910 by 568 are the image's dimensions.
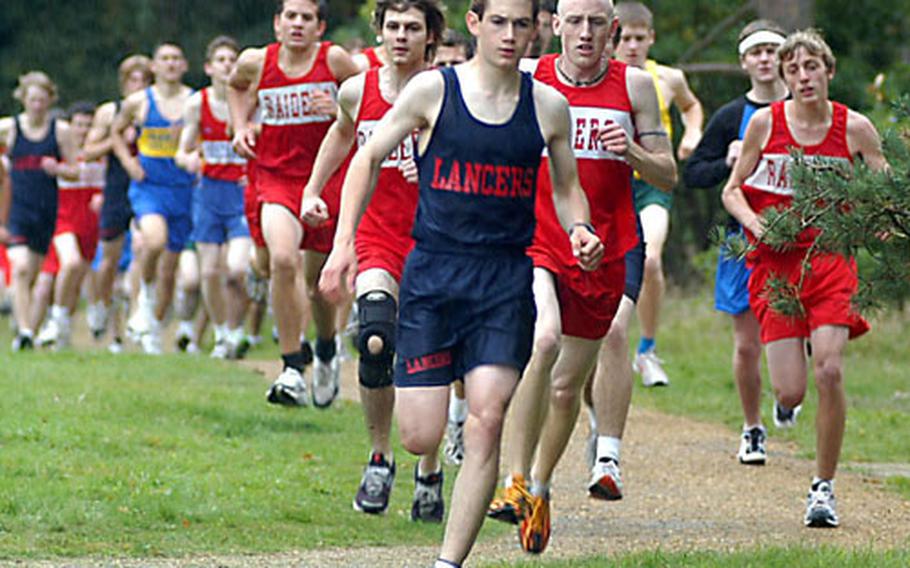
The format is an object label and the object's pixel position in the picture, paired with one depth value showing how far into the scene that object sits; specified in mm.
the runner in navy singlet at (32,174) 37531
